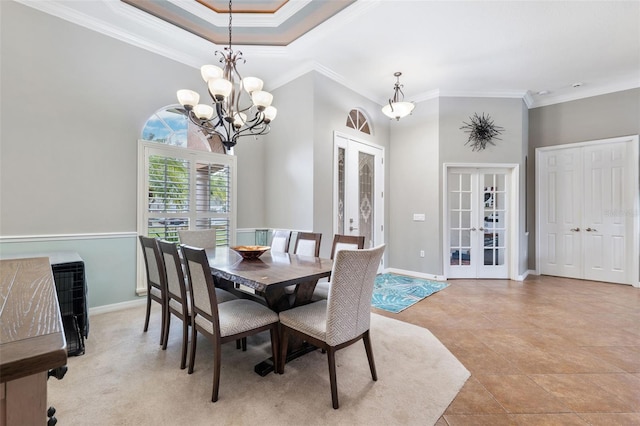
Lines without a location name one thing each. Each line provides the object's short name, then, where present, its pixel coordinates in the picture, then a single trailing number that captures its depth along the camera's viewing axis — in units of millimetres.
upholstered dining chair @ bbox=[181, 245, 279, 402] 1804
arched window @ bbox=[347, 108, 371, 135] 4795
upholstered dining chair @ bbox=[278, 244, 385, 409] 1742
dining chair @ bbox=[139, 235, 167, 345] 2451
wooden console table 465
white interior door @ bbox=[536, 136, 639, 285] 4602
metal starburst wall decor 4918
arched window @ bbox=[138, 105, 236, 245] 3541
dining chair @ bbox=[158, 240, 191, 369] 2145
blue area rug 3685
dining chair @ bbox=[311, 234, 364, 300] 2572
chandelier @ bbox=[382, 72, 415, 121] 3956
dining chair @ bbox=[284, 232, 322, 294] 3027
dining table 1903
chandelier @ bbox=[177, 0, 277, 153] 2297
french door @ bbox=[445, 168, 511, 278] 4996
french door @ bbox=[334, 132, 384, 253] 4504
